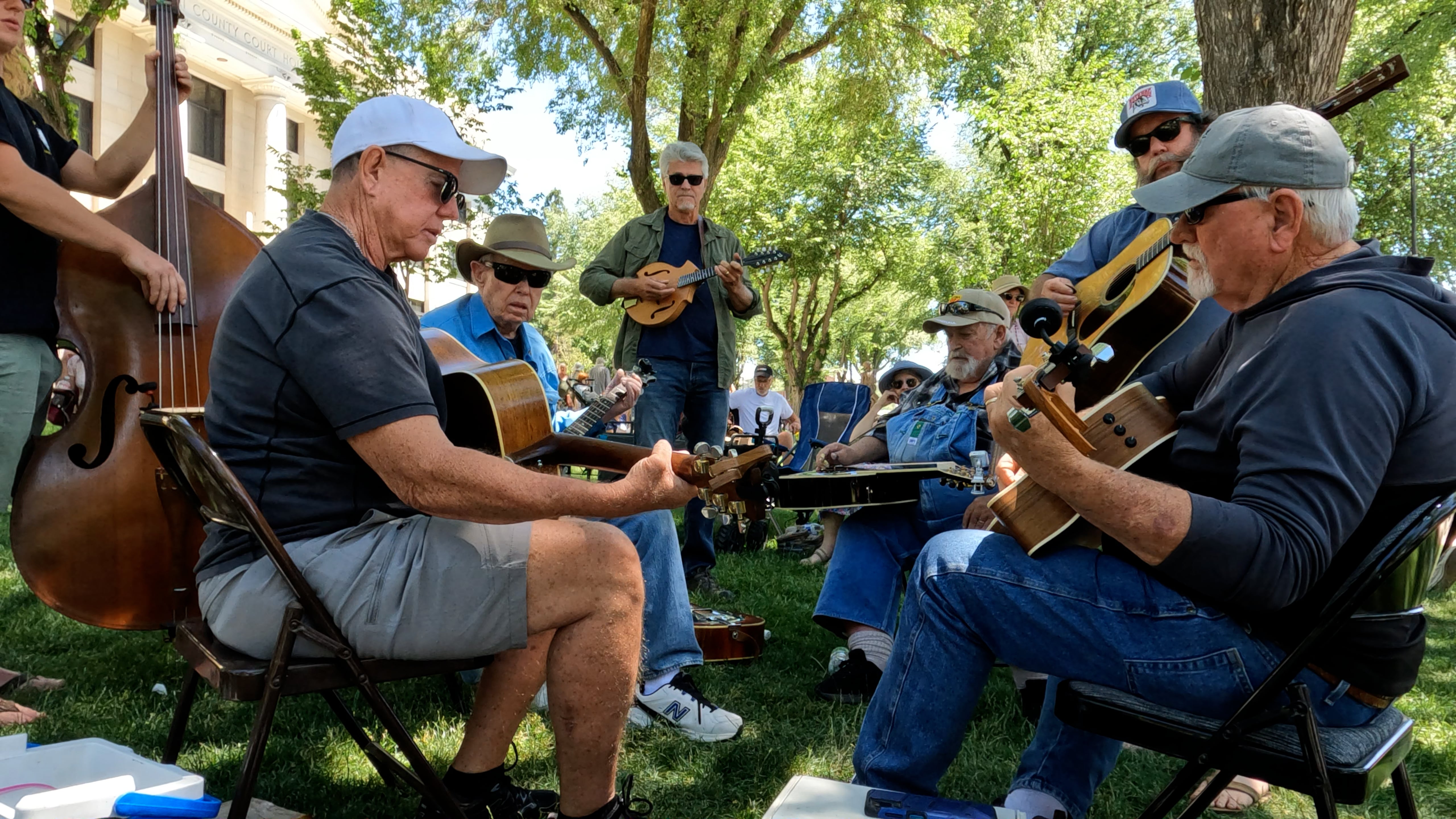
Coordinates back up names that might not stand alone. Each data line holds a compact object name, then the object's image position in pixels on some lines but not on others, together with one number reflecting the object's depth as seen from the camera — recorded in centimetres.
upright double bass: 283
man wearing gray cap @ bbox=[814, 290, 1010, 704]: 388
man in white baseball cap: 201
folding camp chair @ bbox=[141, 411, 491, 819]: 192
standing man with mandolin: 566
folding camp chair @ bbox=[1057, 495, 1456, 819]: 167
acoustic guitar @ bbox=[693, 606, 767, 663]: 410
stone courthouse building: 2616
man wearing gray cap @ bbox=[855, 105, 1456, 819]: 171
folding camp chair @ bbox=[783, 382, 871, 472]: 805
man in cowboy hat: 339
